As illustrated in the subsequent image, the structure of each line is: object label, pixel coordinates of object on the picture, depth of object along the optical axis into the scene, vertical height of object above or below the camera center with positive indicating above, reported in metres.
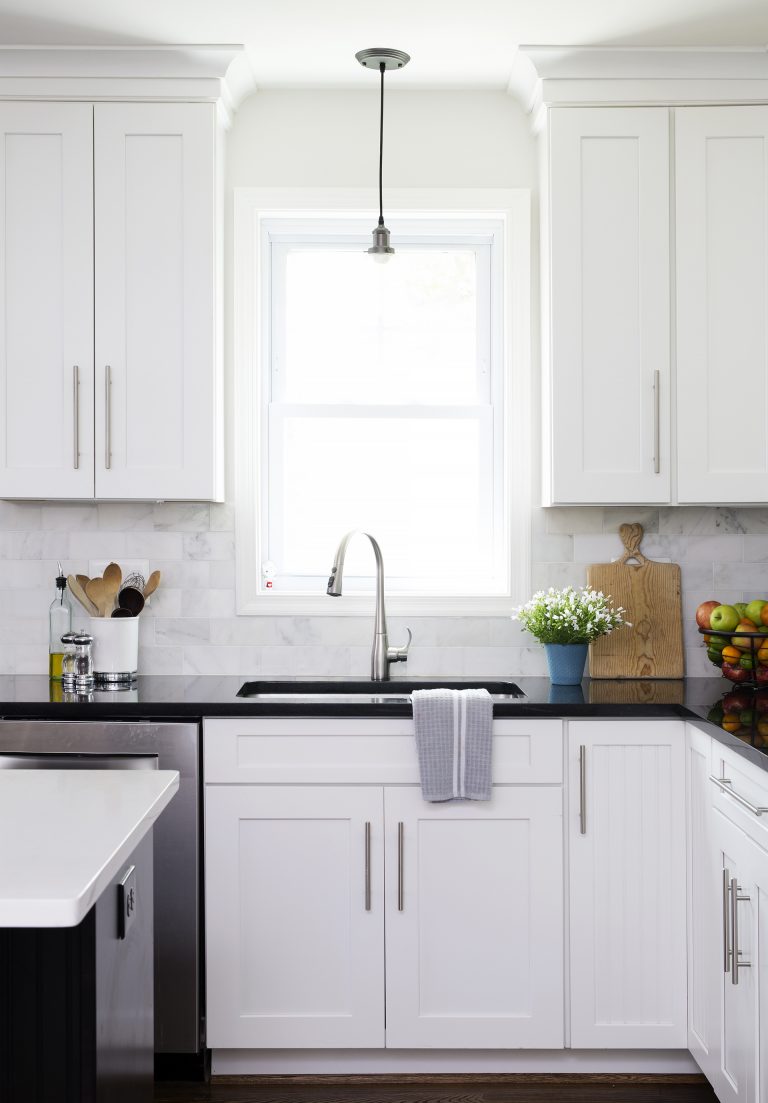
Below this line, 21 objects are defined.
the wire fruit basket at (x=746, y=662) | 2.73 -0.31
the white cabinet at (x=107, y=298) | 2.78 +0.71
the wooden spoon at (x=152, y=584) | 2.99 -0.10
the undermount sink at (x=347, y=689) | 2.86 -0.40
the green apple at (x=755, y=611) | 2.78 -0.17
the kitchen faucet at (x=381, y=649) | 2.93 -0.29
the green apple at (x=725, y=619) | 2.81 -0.19
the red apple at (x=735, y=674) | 2.76 -0.34
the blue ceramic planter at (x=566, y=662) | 2.86 -0.32
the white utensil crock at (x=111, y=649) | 2.84 -0.28
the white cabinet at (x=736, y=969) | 2.01 -0.87
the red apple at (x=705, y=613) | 2.88 -0.18
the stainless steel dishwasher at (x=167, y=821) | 2.49 -0.68
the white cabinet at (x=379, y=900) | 2.50 -0.88
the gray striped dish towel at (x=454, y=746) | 2.46 -0.48
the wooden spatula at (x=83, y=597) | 2.92 -0.13
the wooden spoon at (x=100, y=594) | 2.92 -0.12
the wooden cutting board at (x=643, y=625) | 3.03 -0.22
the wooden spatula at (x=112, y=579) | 2.92 -0.08
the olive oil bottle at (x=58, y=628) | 2.95 -0.23
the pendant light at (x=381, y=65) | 2.77 +1.40
